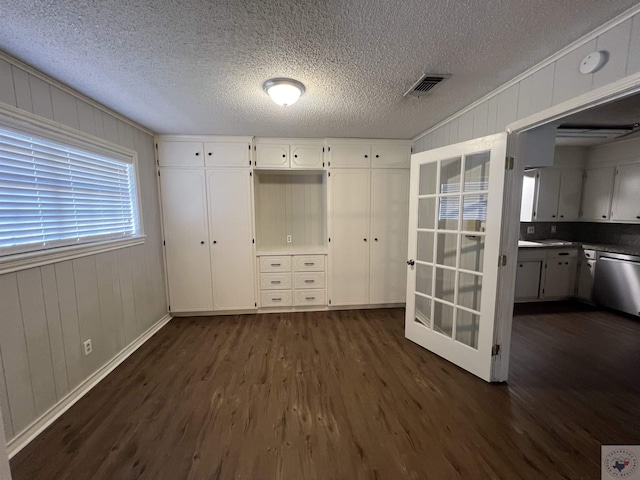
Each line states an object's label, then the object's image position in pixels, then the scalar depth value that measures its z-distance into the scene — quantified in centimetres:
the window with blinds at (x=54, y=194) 153
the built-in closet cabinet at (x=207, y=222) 318
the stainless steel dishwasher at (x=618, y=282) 314
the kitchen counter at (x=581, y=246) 334
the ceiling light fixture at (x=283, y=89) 184
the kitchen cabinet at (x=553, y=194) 387
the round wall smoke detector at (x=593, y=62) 132
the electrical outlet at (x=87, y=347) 202
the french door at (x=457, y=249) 201
